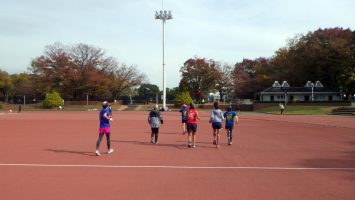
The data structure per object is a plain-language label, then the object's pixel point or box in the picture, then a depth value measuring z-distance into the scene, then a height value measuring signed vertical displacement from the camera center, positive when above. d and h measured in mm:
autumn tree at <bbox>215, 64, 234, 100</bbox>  93975 +5167
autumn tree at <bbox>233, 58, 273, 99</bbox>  86000 +4890
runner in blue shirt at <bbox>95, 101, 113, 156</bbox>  11984 -673
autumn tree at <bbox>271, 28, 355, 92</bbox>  65938 +8006
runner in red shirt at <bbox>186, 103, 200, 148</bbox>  14148 -764
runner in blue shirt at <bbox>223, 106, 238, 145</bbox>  15031 -645
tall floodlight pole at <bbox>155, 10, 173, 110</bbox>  63378 +14475
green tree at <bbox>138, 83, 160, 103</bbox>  116638 +3077
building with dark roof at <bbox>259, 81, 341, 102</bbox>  73625 +1672
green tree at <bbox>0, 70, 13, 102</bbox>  88625 +3978
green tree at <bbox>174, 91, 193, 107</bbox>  73594 +380
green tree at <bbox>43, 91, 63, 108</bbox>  72250 -132
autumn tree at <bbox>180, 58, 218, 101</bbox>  89381 +6057
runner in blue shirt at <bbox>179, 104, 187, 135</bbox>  19784 -567
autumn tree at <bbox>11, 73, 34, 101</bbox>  93812 +3459
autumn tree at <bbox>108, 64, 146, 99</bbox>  89375 +5533
